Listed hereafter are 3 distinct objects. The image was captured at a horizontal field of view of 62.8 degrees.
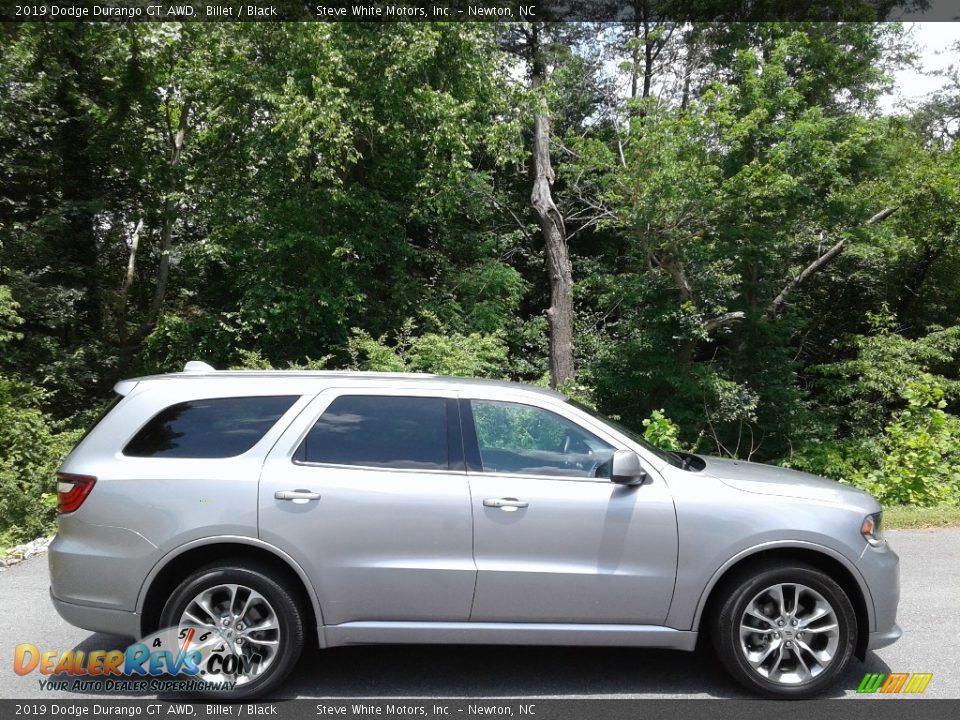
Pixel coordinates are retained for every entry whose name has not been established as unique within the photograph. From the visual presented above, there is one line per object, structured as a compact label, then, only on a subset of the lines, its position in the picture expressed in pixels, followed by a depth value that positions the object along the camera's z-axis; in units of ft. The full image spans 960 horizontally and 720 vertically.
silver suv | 14.26
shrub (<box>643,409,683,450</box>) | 31.78
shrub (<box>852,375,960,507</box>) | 32.60
